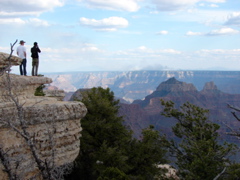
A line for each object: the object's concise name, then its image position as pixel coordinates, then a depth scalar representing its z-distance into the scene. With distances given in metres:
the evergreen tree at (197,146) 17.22
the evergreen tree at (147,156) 21.28
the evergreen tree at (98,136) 19.80
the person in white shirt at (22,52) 18.42
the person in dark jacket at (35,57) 19.75
